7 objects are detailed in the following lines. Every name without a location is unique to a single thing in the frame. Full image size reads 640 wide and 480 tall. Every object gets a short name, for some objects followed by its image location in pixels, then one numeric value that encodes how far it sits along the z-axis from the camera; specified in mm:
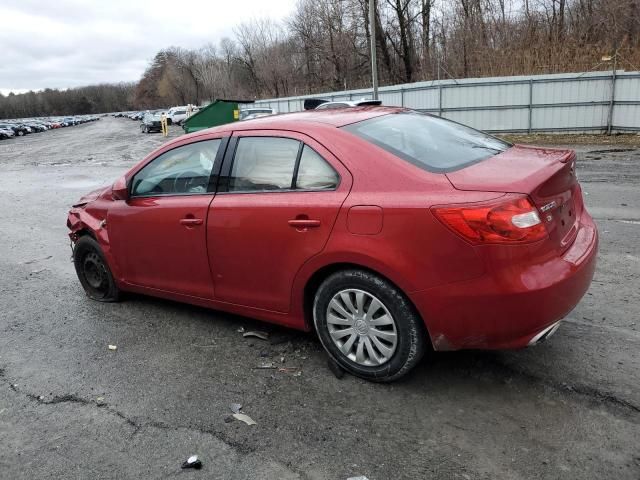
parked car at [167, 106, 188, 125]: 52462
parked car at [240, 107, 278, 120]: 23453
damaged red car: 2756
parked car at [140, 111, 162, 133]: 44312
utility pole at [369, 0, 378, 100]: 19984
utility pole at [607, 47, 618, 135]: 17391
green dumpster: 18828
